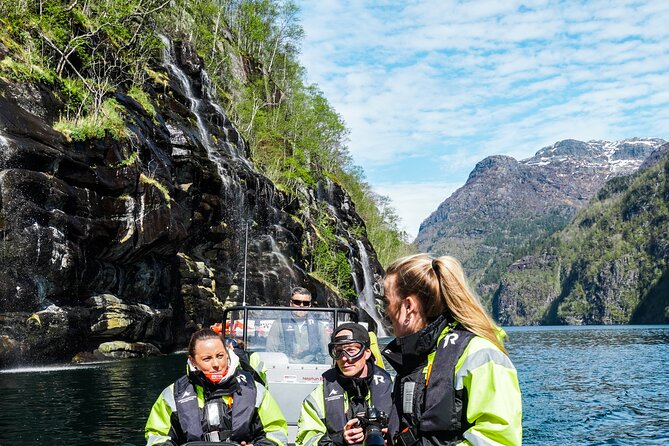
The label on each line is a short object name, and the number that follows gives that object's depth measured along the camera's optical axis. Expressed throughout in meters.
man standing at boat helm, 8.94
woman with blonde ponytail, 2.69
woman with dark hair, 5.12
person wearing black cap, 4.98
